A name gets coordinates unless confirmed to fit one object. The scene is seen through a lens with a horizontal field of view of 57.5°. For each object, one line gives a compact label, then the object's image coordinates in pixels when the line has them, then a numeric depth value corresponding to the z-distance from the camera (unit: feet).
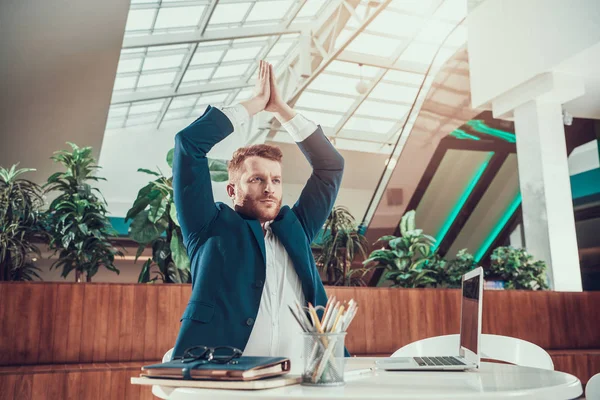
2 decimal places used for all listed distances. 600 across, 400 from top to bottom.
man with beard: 4.43
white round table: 2.77
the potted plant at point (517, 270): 16.03
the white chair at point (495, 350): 6.21
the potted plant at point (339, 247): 16.78
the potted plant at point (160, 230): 12.87
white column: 17.85
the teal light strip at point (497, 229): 27.86
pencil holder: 3.17
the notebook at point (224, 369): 2.97
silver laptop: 4.09
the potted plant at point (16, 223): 11.73
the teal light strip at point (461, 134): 24.66
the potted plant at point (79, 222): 12.78
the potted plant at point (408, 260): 15.23
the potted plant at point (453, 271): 16.11
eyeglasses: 3.23
